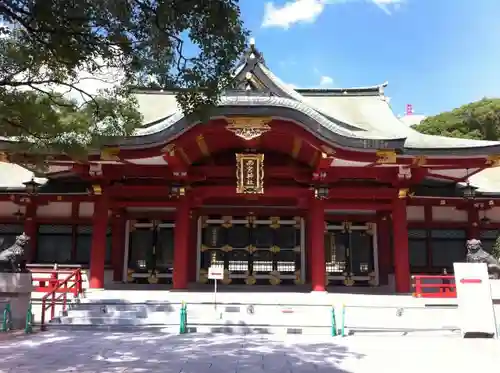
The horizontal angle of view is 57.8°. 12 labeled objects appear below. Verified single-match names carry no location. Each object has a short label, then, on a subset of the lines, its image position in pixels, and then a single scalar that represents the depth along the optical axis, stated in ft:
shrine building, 43.73
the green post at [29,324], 33.21
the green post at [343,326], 33.53
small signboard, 37.24
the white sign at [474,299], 33.78
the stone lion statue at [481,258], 39.50
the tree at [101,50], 18.97
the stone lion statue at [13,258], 37.32
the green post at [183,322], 34.09
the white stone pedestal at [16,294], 35.55
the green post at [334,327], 33.58
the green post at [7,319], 34.35
